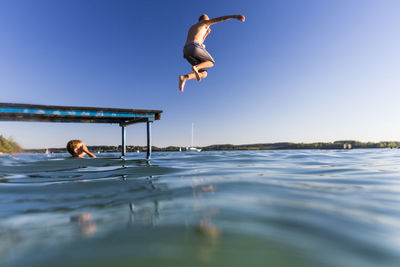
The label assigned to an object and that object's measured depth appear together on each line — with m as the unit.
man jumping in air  4.71
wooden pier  7.68
